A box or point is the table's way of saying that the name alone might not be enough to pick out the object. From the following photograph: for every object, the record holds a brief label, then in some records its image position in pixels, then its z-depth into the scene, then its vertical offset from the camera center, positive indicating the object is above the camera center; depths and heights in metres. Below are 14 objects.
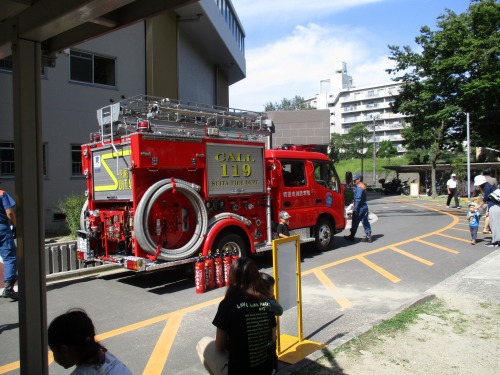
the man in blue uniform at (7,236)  6.46 -0.75
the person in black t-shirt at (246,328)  2.95 -0.99
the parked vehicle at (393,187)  37.80 -0.66
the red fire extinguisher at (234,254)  7.74 -1.32
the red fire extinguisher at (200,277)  7.14 -1.54
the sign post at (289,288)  4.38 -1.12
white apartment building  98.06 +18.21
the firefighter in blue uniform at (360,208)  12.02 -0.77
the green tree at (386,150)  68.25 +4.67
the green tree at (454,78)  29.14 +6.99
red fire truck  7.01 -0.04
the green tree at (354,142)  74.68 +6.53
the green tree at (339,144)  75.88 +6.28
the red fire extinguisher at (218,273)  7.46 -1.54
